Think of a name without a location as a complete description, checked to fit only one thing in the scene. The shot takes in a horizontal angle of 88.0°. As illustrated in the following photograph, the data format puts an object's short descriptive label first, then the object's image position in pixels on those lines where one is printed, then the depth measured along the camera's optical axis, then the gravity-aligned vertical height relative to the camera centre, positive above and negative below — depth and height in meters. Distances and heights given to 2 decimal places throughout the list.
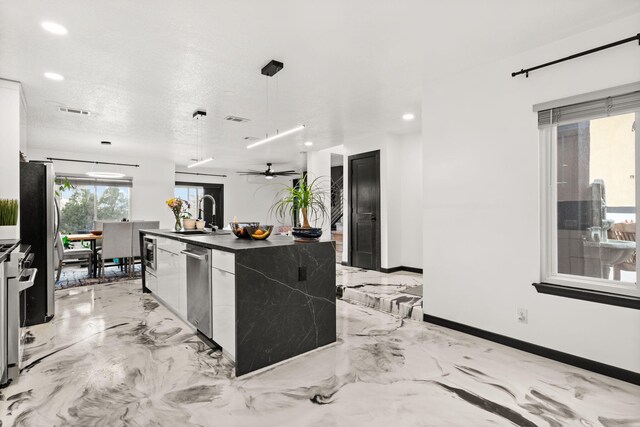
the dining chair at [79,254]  5.42 -0.68
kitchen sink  3.81 -0.24
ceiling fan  8.58 +1.02
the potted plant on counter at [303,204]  2.73 +0.07
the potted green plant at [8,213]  2.90 +0.01
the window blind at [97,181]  7.27 +0.75
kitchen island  2.31 -0.65
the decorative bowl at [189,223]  4.15 -0.13
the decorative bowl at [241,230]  2.97 -0.16
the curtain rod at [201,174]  9.47 +1.14
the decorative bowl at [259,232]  2.87 -0.17
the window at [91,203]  7.41 +0.24
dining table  5.44 -0.53
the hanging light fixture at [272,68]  3.00 +1.34
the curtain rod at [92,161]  6.95 +1.14
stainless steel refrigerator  3.42 -0.19
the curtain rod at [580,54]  2.19 +1.13
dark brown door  5.76 +0.03
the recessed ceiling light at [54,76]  3.22 +1.36
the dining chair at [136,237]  5.57 -0.41
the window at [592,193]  2.38 +0.13
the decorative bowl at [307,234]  2.73 -0.18
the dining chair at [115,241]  5.31 -0.45
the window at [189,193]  9.68 +0.60
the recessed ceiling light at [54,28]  2.37 +1.35
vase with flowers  4.26 +0.05
